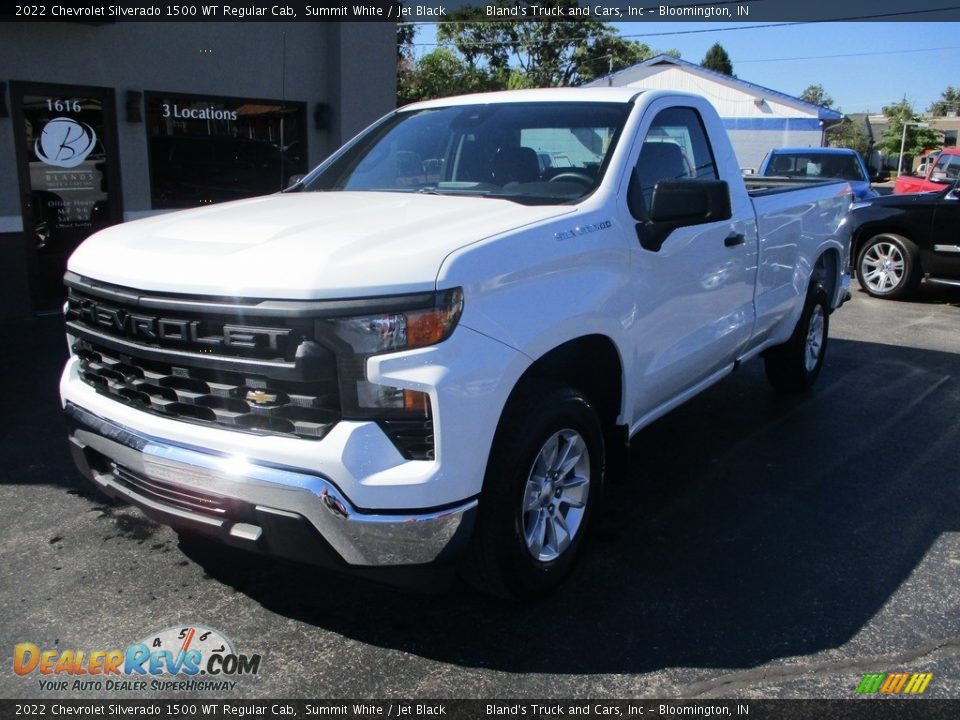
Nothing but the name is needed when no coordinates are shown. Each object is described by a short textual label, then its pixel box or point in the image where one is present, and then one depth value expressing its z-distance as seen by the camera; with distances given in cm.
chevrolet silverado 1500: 263
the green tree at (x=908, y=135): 6725
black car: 1042
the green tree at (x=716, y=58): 8244
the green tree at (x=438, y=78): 3841
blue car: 1527
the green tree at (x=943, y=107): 8606
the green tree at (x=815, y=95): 9102
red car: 1731
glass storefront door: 835
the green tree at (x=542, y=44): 4684
